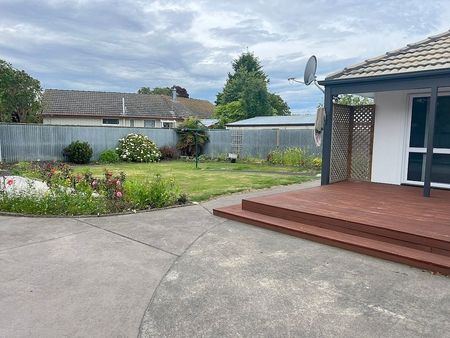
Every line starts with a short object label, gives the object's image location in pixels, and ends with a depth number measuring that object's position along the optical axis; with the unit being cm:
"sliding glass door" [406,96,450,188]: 712
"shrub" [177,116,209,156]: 1975
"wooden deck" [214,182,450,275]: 398
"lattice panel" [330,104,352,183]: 822
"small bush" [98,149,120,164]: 1728
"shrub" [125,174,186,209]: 669
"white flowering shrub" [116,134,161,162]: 1777
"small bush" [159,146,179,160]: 1952
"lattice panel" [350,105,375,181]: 838
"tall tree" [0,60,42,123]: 1961
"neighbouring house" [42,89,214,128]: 2586
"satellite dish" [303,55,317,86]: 814
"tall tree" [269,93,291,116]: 3331
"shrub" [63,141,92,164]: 1608
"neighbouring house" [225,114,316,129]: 1955
